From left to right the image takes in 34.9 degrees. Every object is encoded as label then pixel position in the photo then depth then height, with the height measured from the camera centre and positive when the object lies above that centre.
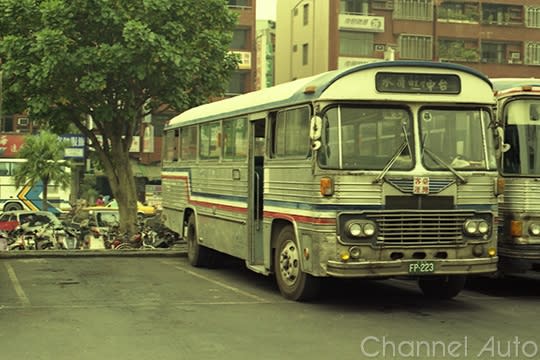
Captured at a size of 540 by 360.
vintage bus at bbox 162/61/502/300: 10.11 -0.22
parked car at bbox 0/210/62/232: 28.70 -2.18
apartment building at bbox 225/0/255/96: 55.94 +7.23
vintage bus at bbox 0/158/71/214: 45.59 -2.13
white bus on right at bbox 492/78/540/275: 11.39 -0.26
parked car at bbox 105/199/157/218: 39.43 -2.66
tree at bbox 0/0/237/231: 21.94 +2.57
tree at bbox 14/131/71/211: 40.97 -0.33
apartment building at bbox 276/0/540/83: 54.06 +8.08
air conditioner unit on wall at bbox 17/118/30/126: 56.38 +2.18
